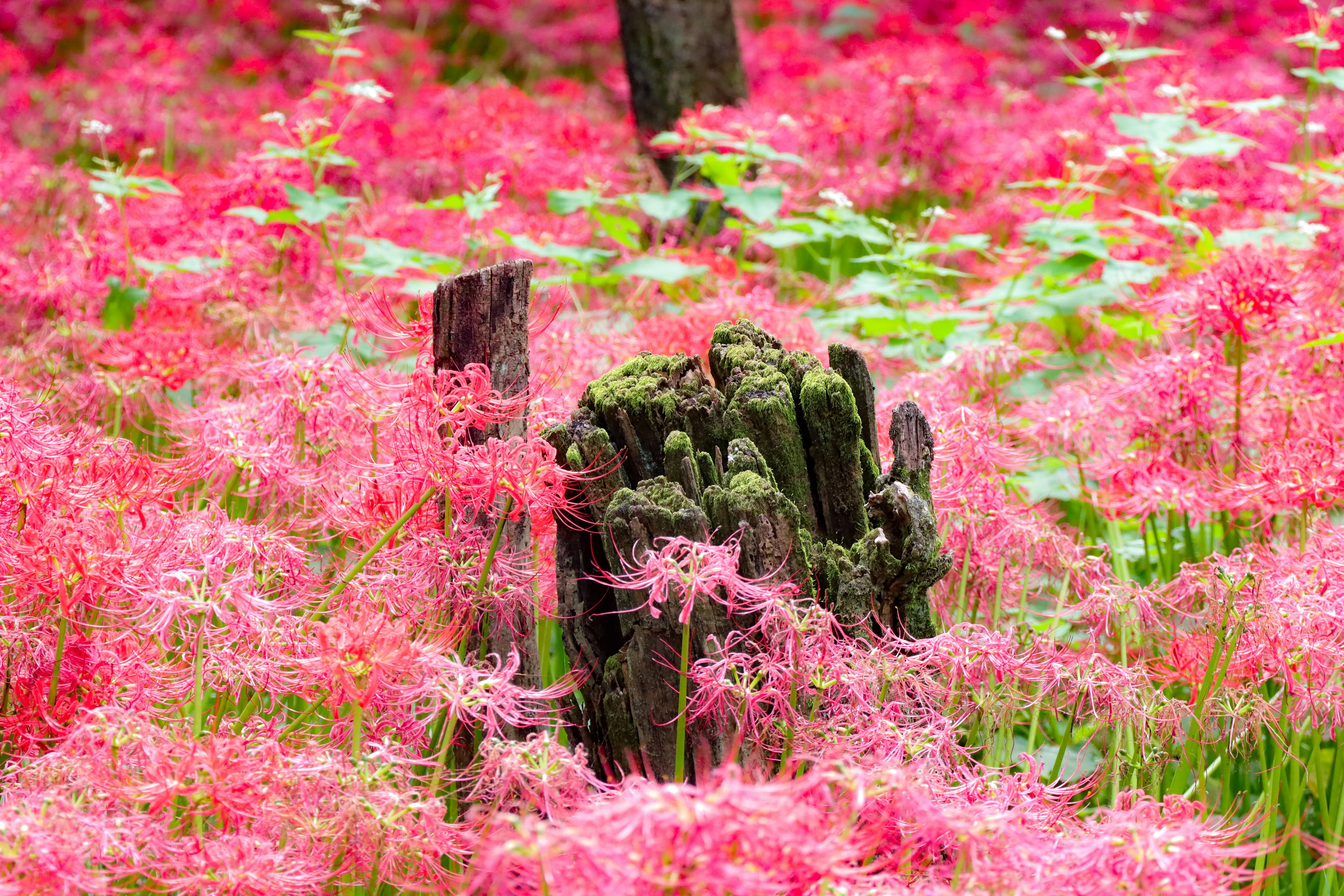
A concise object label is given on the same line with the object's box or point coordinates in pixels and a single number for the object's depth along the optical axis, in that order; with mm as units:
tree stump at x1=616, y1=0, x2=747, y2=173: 10242
